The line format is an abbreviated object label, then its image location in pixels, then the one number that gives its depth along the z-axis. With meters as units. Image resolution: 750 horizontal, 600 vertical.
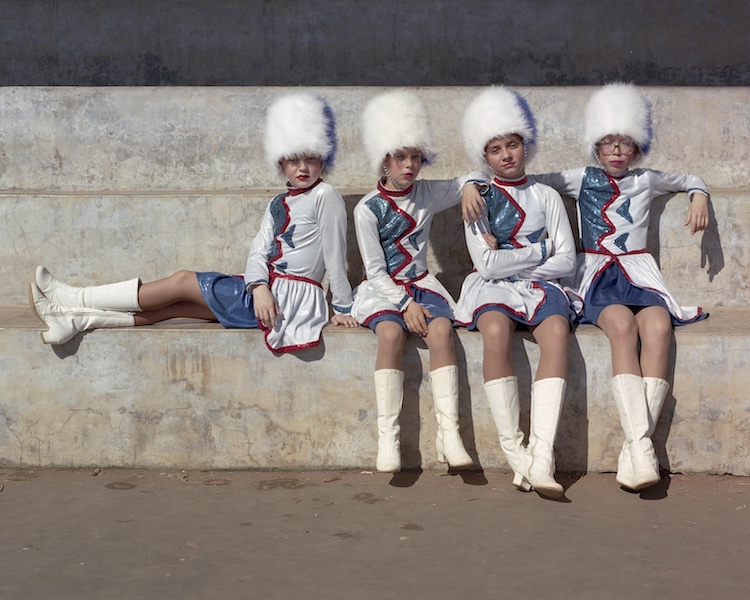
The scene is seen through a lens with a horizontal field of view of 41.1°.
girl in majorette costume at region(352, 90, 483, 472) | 3.62
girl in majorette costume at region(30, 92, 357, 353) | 3.97
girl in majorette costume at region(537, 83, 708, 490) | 3.65
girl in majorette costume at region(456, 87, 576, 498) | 3.56
